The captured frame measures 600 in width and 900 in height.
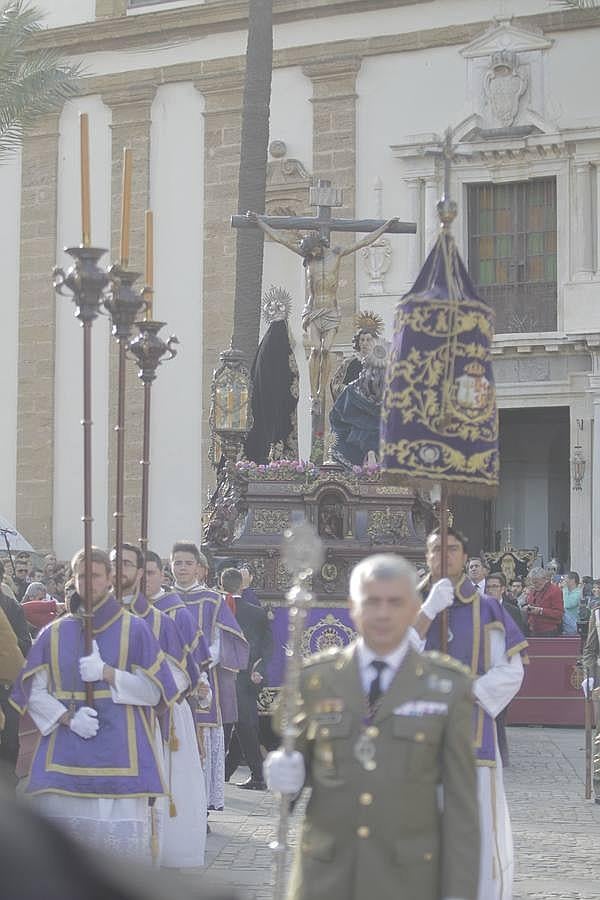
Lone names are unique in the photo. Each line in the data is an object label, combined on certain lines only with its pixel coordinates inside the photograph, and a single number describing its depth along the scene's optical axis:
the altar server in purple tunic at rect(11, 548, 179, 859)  7.05
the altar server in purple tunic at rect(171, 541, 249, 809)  10.97
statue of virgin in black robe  18.00
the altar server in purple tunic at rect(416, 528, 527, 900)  7.23
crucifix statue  15.77
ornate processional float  15.00
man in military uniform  4.39
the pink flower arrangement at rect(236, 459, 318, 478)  15.42
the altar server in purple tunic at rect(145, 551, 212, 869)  9.23
